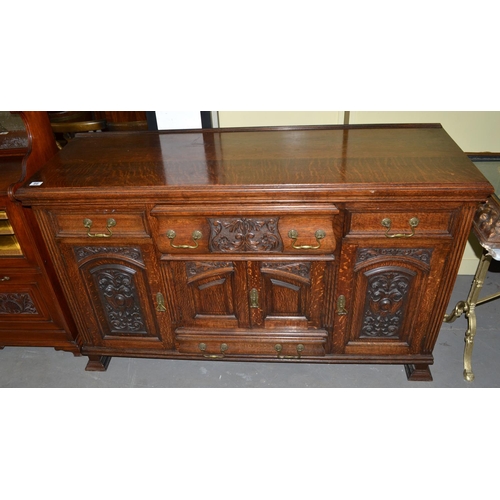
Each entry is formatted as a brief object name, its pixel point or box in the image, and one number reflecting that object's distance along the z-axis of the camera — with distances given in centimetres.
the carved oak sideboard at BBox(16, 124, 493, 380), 169
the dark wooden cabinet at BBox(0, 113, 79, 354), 199
